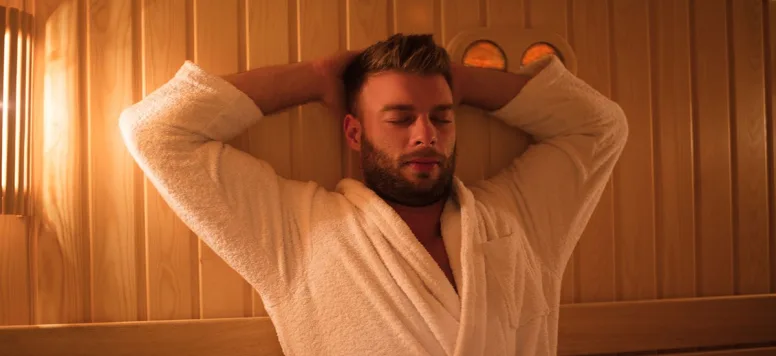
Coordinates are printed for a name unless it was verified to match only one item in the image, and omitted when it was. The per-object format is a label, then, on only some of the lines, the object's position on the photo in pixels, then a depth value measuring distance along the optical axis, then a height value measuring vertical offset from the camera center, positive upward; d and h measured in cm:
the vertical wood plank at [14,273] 121 -19
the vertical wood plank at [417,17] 136 +41
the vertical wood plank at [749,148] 153 +7
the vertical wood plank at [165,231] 125 -11
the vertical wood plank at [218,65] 126 +28
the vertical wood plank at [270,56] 129 +31
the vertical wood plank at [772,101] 156 +21
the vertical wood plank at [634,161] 146 +4
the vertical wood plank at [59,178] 123 +2
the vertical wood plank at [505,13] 139 +43
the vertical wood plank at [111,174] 124 +3
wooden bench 119 -37
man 109 -6
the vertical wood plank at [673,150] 148 +7
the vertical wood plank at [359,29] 133 +38
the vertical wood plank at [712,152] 151 +6
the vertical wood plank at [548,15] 142 +43
